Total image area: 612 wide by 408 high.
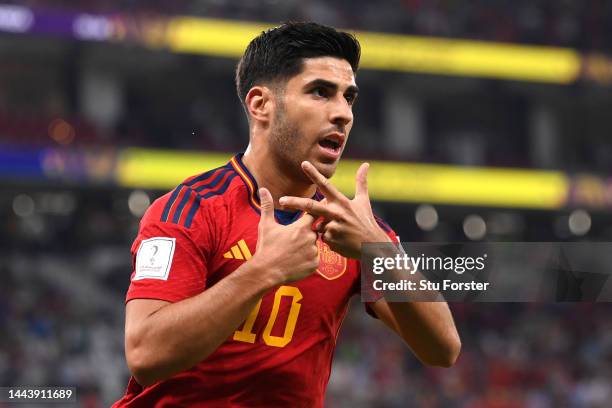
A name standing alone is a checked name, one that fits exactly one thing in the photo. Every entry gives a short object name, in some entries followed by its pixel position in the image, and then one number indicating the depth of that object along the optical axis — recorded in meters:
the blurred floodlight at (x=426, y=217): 25.25
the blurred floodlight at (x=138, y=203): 22.61
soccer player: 3.21
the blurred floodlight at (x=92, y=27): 20.72
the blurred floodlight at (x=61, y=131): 20.58
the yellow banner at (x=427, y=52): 21.81
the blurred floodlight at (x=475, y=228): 27.28
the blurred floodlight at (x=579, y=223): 25.94
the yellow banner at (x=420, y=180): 20.92
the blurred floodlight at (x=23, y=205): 22.38
